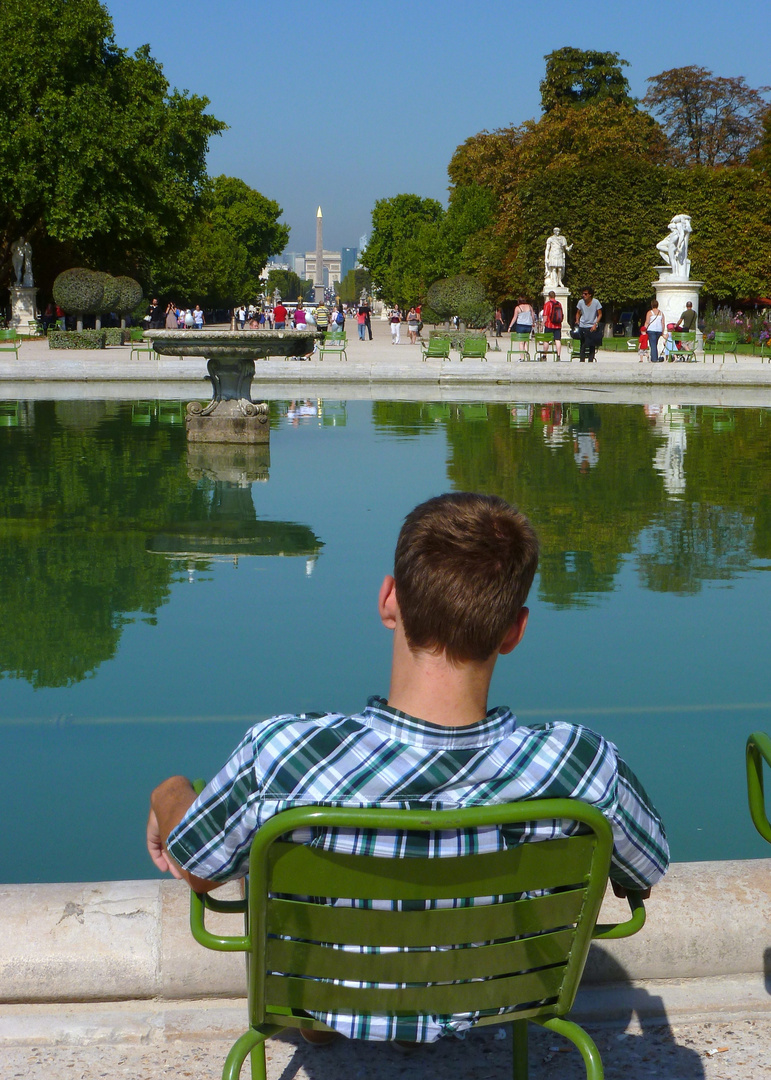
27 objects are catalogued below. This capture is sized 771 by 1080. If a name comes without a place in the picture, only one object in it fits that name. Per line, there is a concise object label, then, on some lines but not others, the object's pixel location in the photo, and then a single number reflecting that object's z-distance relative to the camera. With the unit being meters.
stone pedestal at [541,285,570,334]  37.96
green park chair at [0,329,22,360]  25.23
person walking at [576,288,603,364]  25.59
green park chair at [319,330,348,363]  27.92
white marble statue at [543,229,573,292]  37.94
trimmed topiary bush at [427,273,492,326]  39.62
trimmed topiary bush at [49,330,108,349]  32.38
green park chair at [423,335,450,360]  25.47
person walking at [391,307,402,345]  43.81
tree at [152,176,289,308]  59.75
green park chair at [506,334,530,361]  27.02
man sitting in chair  1.71
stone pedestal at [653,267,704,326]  33.31
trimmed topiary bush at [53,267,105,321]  35.06
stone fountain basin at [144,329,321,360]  12.62
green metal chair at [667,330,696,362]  26.56
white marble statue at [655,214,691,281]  32.47
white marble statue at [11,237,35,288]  39.56
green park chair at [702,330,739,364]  26.64
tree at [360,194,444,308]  86.44
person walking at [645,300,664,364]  26.61
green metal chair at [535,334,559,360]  26.34
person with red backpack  27.19
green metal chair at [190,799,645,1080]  1.60
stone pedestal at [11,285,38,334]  39.69
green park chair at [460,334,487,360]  24.94
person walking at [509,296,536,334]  28.27
